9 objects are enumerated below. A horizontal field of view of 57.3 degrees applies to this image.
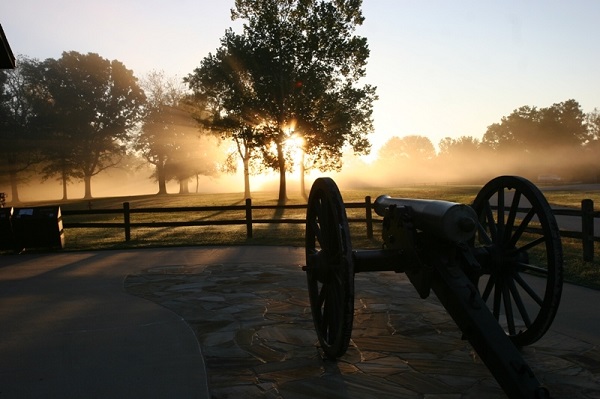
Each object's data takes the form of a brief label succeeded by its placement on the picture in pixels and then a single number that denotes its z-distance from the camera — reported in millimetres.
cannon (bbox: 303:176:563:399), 3338
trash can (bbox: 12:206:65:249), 13102
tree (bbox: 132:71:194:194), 53438
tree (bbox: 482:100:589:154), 75062
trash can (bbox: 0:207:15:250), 13008
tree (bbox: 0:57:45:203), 47625
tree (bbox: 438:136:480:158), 115125
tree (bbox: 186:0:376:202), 33344
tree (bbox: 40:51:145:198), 49125
